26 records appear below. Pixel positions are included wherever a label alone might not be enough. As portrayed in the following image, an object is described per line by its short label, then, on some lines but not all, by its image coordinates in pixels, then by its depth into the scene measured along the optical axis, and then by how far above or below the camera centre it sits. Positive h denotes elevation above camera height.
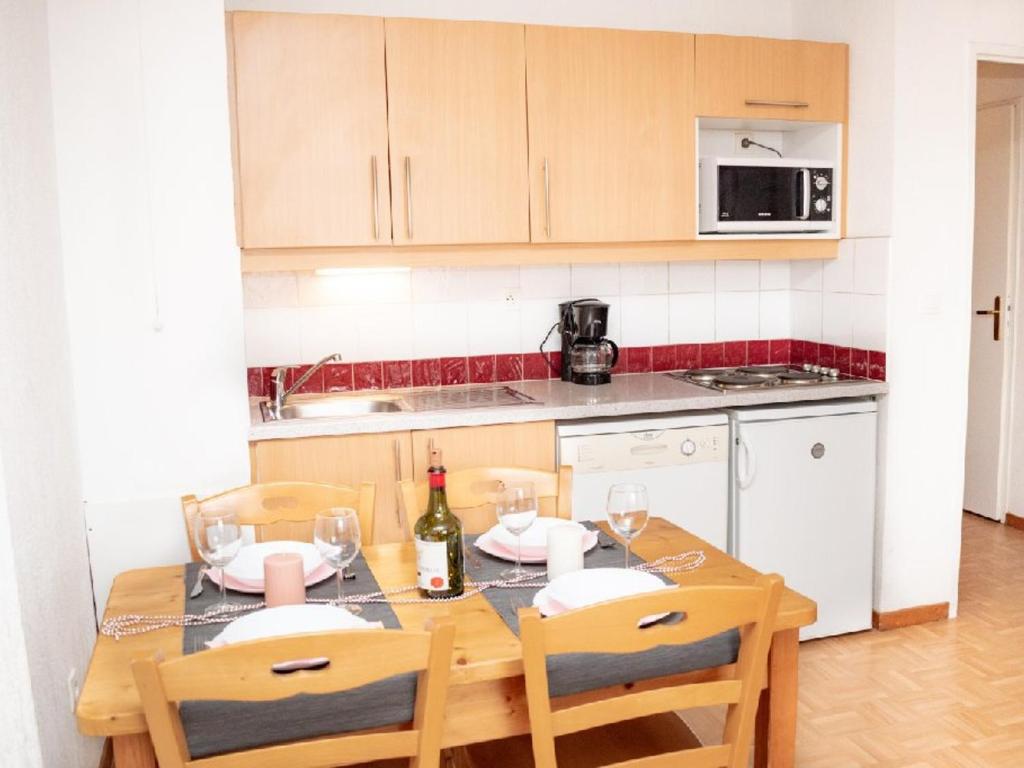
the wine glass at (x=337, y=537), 1.66 -0.44
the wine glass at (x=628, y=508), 1.74 -0.42
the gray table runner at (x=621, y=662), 1.40 -0.58
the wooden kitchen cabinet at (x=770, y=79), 3.29 +0.68
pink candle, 1.64 -0.51
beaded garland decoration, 1.60 -0.56
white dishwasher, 3.06 -0.61
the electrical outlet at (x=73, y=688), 2.35 -0.99
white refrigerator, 3.21 -0.78
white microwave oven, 3.34 +0.28
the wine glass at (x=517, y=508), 1.77 -0.42
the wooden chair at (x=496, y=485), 2.25 -0.49
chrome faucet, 3.02 -0.32
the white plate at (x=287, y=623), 1.48 -0.53
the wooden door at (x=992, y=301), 4.48 -0.15
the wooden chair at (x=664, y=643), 1.33 -0.53
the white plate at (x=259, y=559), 1.79 -0.53
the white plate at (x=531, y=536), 1.92 -0.52
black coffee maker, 3.44 -0.24
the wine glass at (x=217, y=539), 1.64 -0.44
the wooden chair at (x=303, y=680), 1.20 -0.51
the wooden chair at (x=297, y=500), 2.15 -0.49
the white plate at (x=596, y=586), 1.60 -0.53
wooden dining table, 1.35 -0.57
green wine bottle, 1.66 -0.47
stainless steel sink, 3.29 -0.42
